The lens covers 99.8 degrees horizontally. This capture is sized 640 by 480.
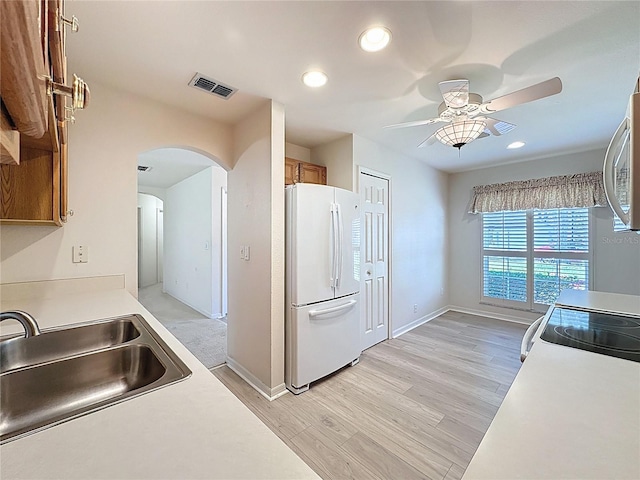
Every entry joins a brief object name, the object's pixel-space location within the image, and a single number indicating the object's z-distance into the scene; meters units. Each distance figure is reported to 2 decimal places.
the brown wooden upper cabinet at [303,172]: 2.89
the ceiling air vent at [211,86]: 1.95
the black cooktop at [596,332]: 1.08
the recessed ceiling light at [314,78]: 1.91
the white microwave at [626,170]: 0.70
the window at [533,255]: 3.85
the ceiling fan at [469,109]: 1.67
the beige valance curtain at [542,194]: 3.62
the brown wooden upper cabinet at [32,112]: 0.36
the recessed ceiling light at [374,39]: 1.50
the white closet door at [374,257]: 3.23
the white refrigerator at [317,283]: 2.33
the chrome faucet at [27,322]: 0.87
